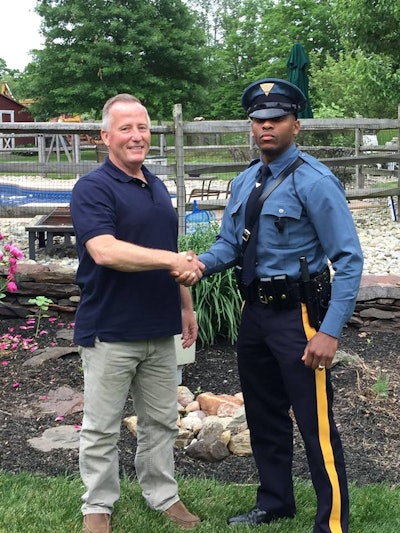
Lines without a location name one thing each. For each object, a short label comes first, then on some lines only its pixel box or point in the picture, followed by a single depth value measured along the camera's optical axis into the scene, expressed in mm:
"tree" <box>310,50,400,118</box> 12797
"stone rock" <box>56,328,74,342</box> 5410
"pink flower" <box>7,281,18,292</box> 5047
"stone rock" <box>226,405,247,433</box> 3957
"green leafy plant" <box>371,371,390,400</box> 4352
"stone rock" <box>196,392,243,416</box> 4270
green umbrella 12133
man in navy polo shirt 2703
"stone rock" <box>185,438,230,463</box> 3715
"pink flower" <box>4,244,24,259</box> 5021
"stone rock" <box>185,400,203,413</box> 4270
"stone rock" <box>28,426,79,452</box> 3789
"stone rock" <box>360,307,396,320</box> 5660
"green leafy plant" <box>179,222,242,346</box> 5191
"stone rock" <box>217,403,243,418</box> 4160
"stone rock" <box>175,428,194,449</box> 3877
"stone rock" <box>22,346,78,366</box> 4926
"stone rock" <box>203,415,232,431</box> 3891
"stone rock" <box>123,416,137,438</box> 3938
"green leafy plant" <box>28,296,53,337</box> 5266
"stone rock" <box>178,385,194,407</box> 4379
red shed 41194
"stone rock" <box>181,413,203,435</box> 4008
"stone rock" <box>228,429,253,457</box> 3795
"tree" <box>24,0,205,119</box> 30047
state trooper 2662
